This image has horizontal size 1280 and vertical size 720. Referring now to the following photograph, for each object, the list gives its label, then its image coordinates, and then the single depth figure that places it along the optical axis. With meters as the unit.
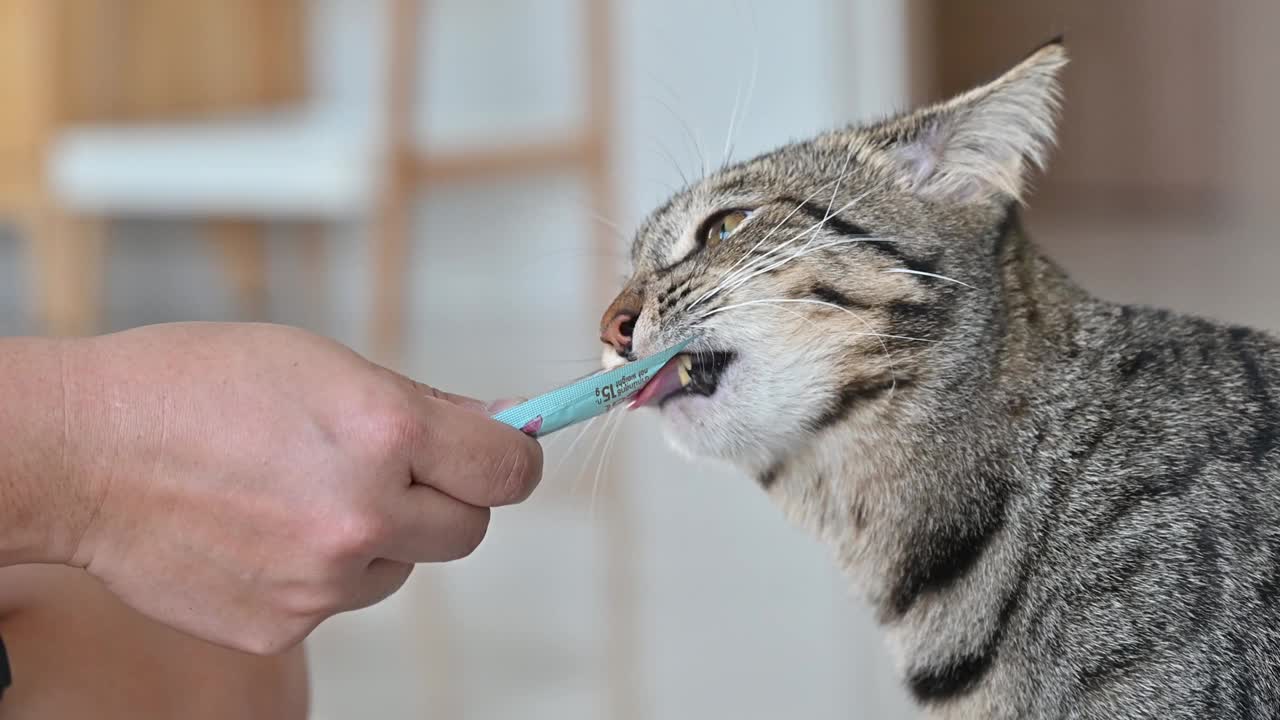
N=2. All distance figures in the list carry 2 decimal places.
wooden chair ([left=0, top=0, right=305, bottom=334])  2.82
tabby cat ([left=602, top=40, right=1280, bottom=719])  0.74
